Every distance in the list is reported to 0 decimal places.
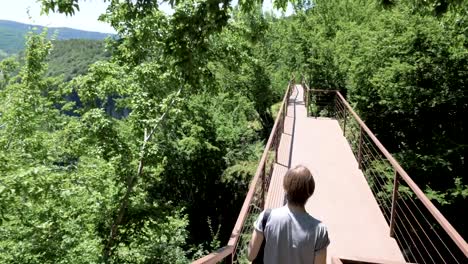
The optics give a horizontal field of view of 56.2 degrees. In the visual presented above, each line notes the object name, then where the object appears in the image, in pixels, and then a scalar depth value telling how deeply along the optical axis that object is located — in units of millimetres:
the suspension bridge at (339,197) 4992
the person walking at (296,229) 2814
